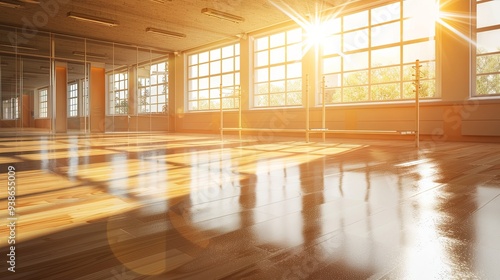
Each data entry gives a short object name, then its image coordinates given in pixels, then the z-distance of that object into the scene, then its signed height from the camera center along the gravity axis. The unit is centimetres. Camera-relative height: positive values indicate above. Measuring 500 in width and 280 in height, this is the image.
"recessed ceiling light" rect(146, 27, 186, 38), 814 +252
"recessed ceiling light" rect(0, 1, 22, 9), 656 +255
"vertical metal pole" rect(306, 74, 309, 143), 559 +20
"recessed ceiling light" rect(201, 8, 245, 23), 695 +251
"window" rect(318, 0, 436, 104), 616 +154
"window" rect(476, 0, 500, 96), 538 +132
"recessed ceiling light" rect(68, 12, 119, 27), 710 +249
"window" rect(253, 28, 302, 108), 816 +155
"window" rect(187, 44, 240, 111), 970 +167
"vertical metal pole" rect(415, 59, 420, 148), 436 +39
